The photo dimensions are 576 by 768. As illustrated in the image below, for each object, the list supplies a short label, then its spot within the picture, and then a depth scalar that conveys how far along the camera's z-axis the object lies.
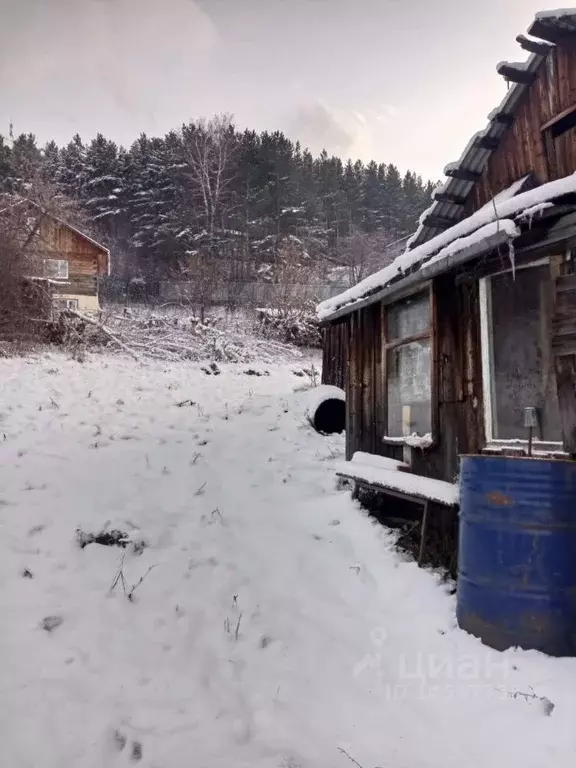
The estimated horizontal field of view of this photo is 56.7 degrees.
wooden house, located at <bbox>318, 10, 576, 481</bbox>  3.91
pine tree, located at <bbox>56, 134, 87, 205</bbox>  34.12
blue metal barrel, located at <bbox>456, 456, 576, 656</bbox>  3.06
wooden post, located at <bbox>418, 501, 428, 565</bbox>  4.49
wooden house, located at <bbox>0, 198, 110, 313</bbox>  15.76
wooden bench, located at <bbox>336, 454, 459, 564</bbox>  4.43
